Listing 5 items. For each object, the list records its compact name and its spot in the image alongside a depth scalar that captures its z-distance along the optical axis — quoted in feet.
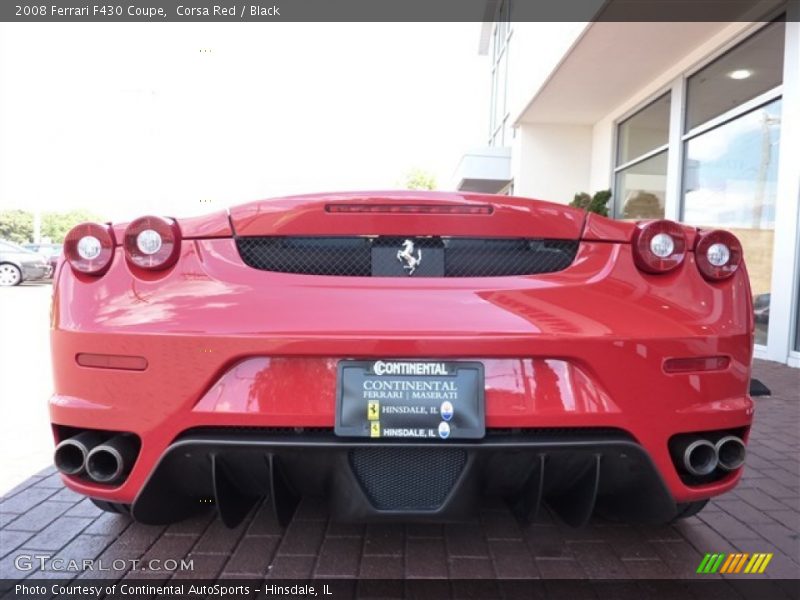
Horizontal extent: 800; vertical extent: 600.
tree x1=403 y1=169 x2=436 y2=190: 166.20
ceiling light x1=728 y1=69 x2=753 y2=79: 23.13
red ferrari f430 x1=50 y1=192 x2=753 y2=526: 4.92
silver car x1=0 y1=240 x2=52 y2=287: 58.70
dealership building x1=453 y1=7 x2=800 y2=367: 19.97
